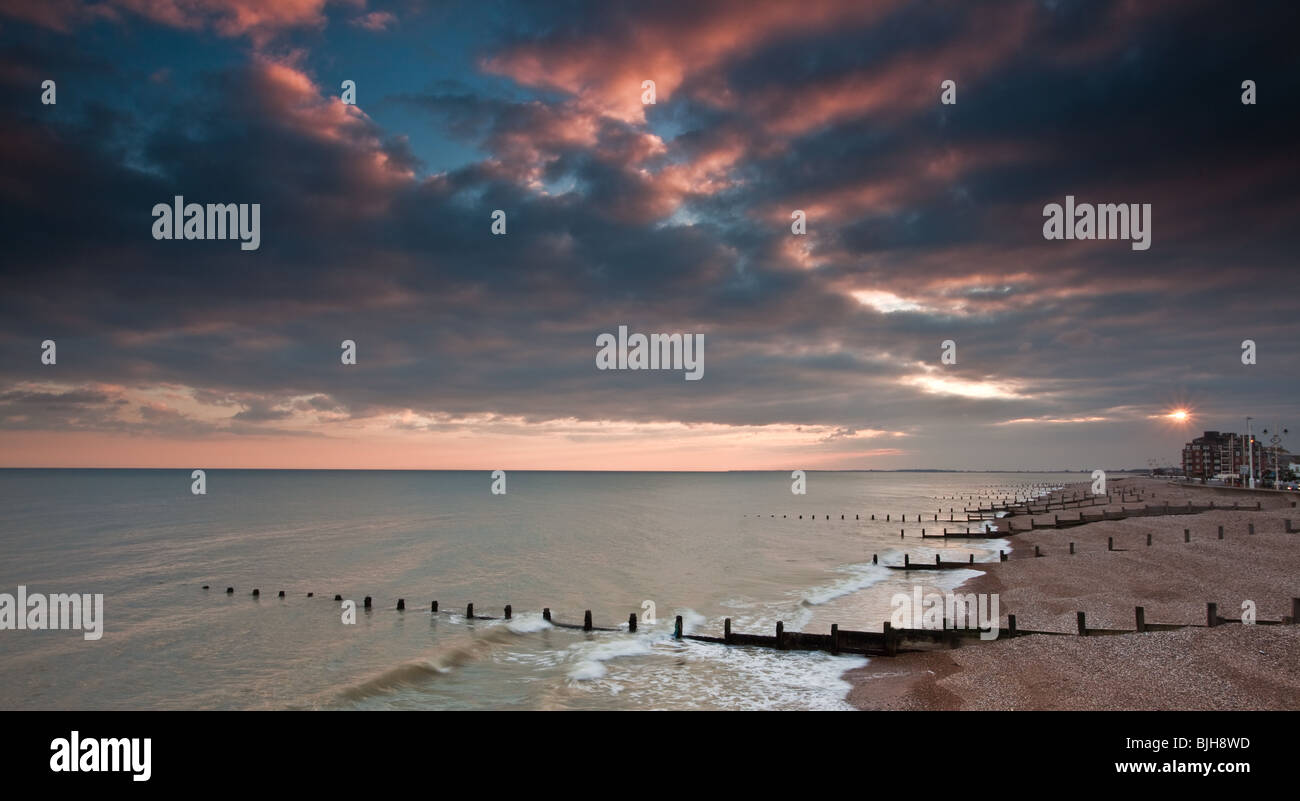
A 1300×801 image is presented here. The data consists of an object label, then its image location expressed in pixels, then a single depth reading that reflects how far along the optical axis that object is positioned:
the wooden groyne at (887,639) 25.17
